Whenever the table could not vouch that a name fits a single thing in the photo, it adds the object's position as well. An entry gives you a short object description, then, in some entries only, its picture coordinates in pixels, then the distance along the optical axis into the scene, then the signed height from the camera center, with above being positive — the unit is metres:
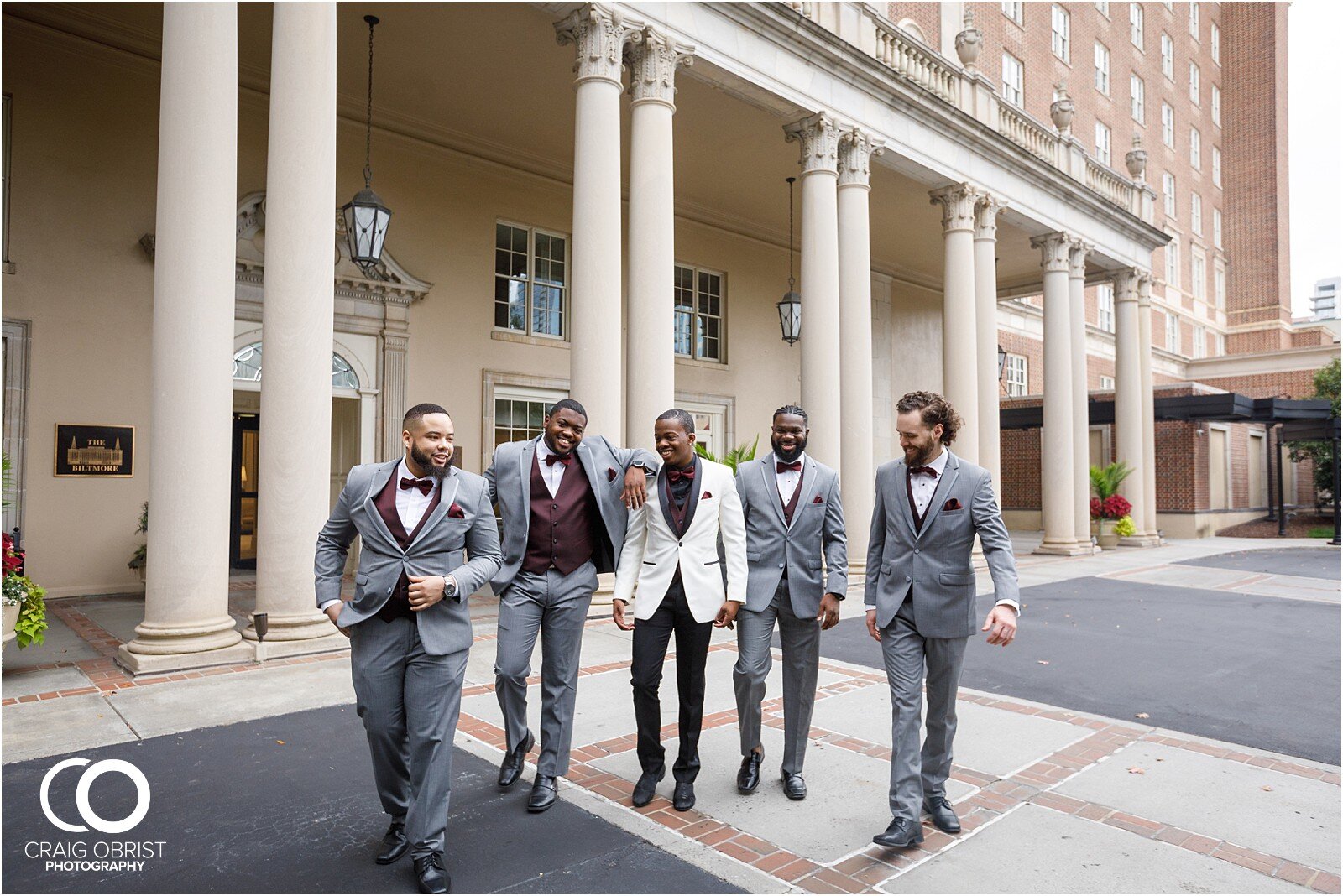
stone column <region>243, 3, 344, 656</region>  7.26 +1.27
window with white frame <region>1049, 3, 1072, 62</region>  27.45 +14.26
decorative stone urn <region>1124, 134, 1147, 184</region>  21.50 +7.76
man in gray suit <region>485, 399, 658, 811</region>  4.25 -0.46
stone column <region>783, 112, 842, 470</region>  12.34 +2.76
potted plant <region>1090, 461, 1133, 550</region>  20.41 -0.94
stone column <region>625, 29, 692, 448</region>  9.92 +2.72
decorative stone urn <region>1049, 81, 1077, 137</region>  18.64 +7.84
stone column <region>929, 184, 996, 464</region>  15.00 +2.72
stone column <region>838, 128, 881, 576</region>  12.69 +1.96
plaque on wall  10.46 +0.23
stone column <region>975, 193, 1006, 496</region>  15.74 +2.76
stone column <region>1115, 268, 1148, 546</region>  20.78 +1.75
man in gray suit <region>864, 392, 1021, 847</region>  3.88 -0.51
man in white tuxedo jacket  4.19 -0.58
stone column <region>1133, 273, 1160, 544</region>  21.14 +1.49
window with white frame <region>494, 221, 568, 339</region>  14.92 +3.37
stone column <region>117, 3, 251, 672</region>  6.79 +0.87
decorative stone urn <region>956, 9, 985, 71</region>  16.16 +8.04
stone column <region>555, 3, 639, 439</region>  9.45 +2.75
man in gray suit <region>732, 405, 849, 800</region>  4.34 -0.59
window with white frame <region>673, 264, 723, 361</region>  18.00 +3.30
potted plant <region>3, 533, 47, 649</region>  6.44 -1.05
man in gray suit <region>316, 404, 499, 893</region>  3.39 -0.61
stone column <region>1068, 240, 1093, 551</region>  18.78 +1.81
